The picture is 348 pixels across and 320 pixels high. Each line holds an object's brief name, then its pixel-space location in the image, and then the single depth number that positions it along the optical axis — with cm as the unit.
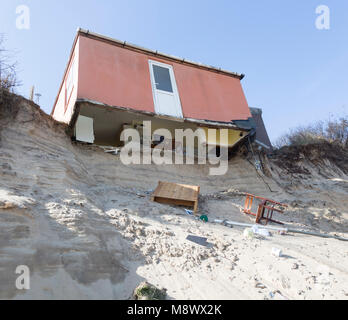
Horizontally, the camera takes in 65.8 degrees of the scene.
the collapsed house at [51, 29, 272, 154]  844
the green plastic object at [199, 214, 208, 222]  562
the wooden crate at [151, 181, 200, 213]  639
